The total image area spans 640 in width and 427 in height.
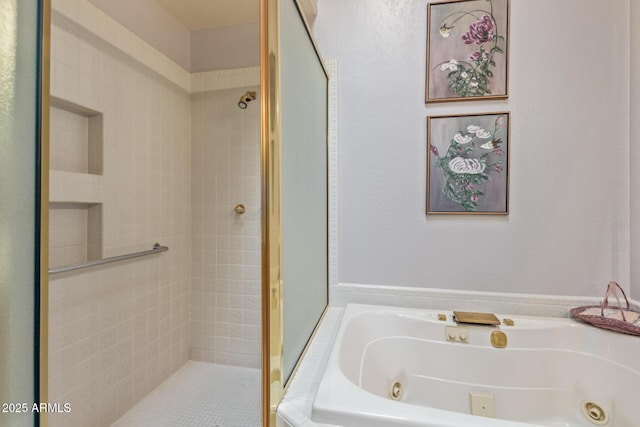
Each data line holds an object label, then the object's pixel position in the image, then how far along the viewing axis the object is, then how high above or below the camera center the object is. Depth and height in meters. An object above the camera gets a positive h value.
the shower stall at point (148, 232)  1.23 -0.13
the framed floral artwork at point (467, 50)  1.39 +0.83
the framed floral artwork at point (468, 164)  1.39 +0.25
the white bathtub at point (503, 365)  1.09 -0.67
